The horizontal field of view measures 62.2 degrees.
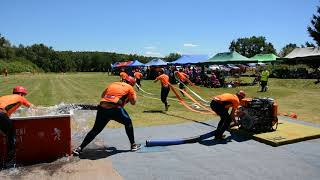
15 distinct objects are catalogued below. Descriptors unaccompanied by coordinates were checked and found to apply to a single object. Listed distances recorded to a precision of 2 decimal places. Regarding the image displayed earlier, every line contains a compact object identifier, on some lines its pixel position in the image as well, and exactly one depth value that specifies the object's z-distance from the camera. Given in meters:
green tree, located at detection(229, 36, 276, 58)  96.09
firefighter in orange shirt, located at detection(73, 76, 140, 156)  5.63
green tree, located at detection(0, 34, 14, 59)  69.33
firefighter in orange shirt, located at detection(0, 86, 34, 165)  4.90
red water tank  5.10
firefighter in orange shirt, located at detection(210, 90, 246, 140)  6.52
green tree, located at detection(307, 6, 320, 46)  30.32
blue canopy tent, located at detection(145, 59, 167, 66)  31.33
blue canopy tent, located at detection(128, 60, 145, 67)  35.76
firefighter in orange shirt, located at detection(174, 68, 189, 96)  12.69
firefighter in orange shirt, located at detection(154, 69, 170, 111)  10.58
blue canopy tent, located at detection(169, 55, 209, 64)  25.25
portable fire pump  6.82
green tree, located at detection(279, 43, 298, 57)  68.64
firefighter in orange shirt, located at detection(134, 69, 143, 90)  18.60
